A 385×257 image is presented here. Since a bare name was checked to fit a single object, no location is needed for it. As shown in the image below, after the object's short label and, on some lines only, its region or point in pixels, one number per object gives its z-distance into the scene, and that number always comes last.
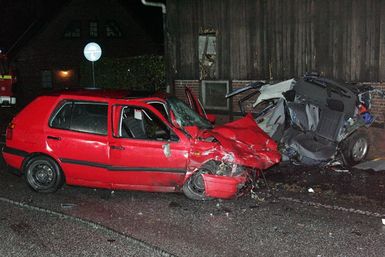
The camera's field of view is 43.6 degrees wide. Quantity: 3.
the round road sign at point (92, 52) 14.91
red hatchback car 7.27
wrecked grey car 9.73
